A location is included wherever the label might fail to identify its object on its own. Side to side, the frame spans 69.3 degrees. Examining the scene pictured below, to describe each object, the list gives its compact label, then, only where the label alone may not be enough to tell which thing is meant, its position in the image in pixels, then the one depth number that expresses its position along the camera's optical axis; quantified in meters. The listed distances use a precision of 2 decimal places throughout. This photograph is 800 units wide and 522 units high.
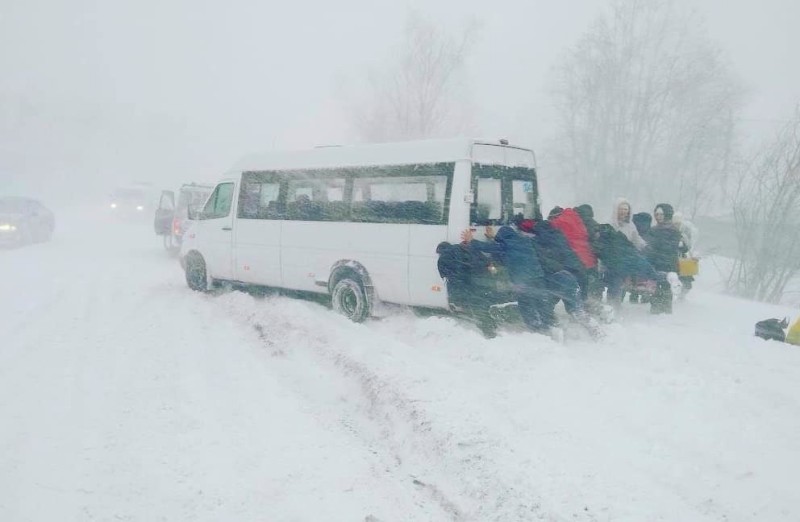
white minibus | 7.75
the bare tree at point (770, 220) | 16.91
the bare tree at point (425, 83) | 35.19
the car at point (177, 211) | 18.67
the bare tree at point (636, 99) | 29.52
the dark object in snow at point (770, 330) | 7.38
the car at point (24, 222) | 19.83
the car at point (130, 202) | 34.41
